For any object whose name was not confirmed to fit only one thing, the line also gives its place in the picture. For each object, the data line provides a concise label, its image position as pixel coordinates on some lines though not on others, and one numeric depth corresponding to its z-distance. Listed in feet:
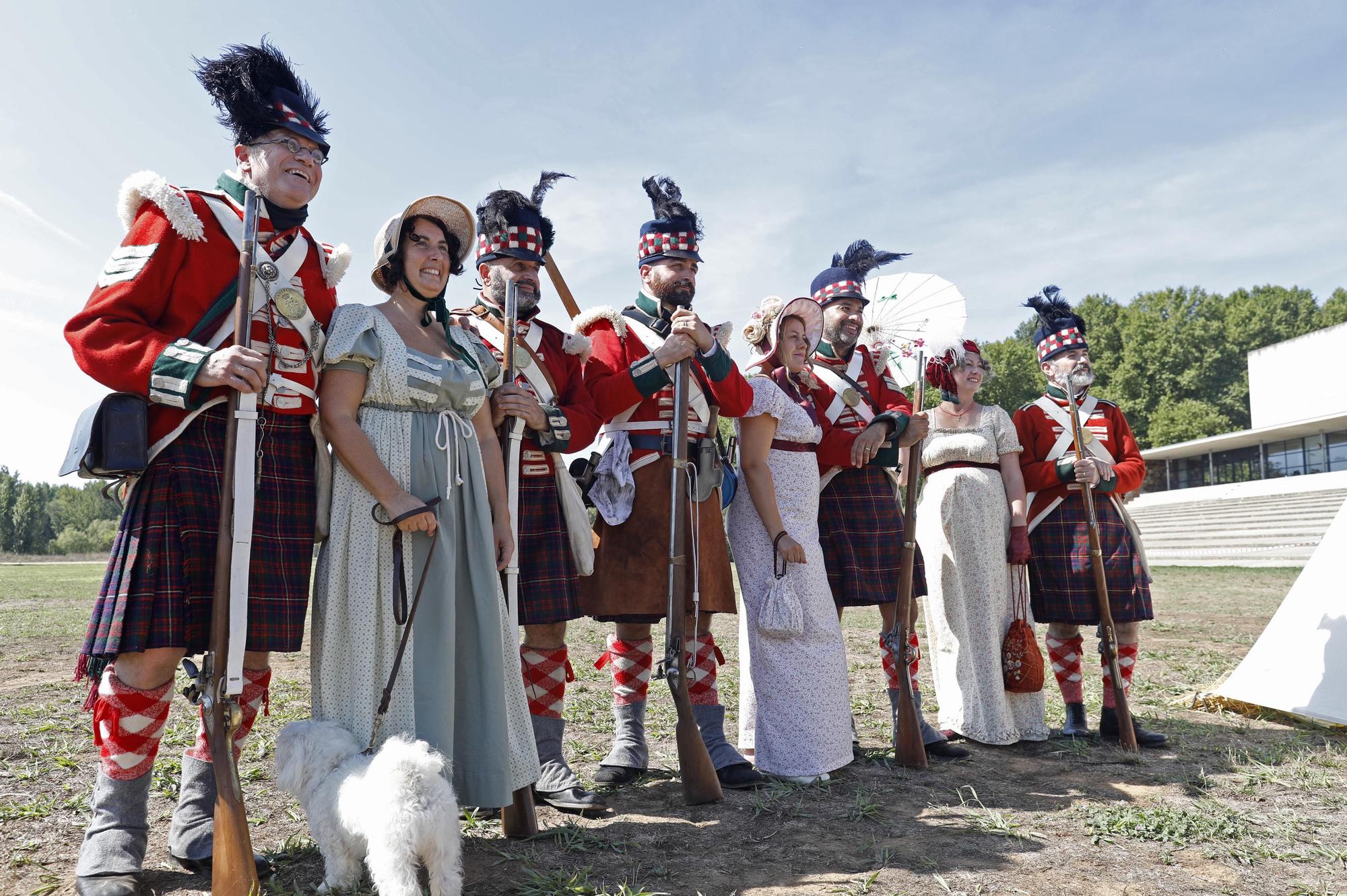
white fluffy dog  8.00
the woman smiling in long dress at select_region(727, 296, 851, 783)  14.14
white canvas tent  17.78
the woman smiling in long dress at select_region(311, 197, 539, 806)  9.77
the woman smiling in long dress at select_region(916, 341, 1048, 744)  16.98
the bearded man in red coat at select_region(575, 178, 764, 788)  13.79
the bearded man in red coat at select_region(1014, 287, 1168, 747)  17.74
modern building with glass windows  140.97
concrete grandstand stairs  82.64
